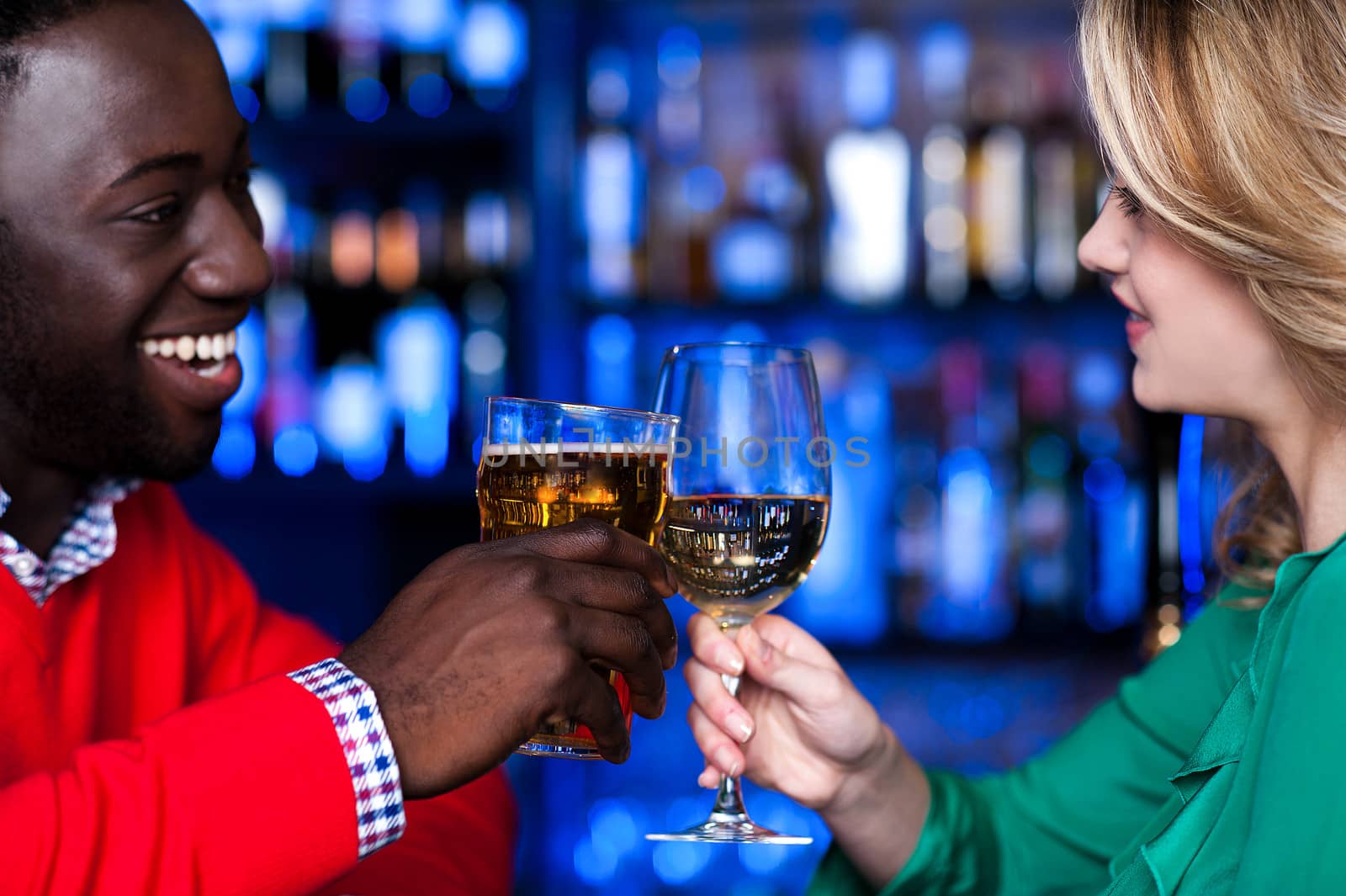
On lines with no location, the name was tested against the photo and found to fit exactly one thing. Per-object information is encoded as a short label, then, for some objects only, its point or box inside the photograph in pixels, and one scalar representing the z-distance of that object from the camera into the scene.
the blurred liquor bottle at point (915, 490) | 2.50
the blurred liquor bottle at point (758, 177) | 2.56
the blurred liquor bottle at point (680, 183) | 2.63
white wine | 1.00
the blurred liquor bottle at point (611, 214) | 2.54
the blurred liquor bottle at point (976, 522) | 2.46
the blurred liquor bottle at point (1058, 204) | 2.43
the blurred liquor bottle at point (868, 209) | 2.49
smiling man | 0.76
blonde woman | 0.82
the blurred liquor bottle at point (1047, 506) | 2.46
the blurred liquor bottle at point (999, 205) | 2.44
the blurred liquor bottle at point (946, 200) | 2.45
